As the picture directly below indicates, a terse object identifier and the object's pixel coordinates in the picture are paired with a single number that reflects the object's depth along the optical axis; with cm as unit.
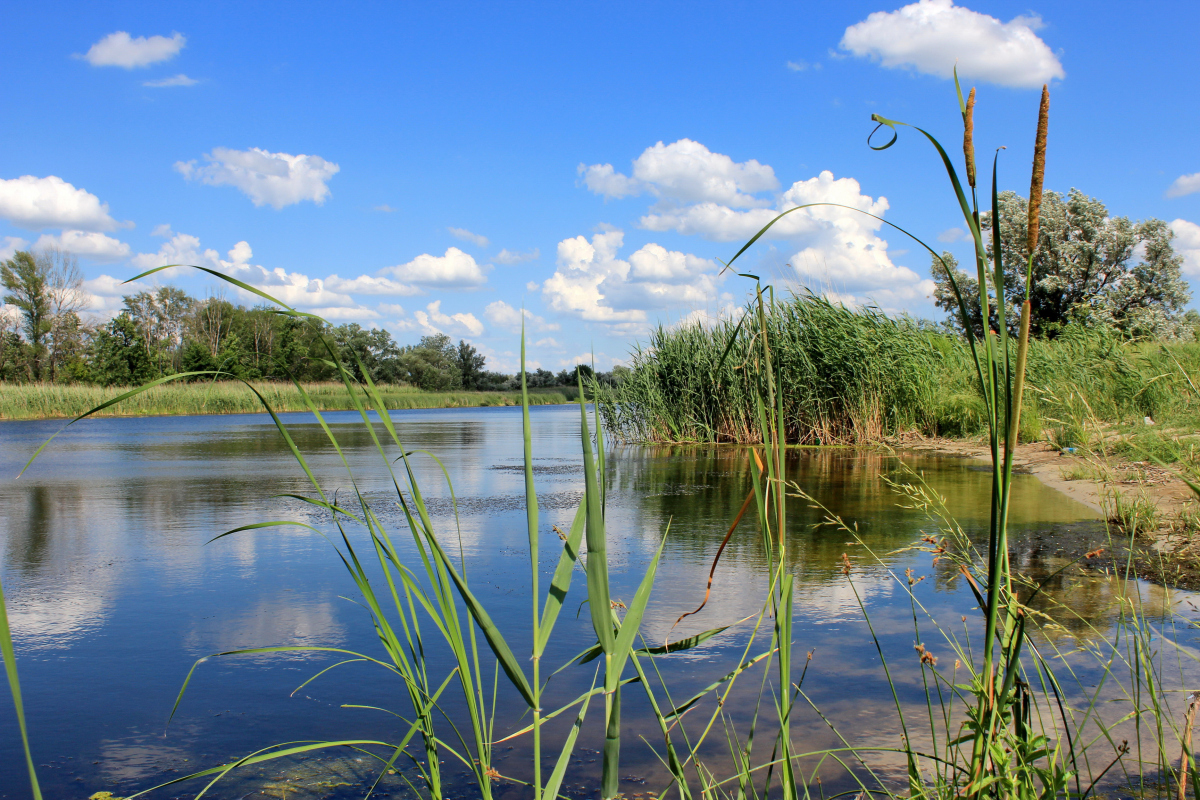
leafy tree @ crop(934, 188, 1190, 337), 3266
